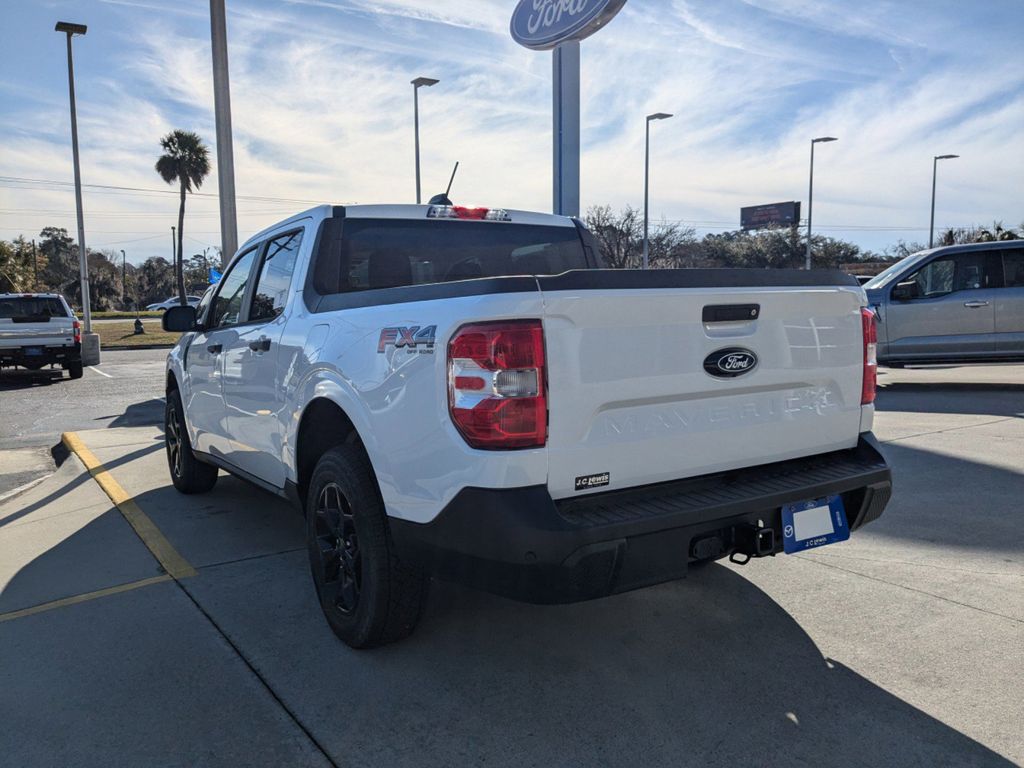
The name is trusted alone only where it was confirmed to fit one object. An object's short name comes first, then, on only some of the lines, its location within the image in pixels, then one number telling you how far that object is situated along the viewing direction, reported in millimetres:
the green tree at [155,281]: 96875
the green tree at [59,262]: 84938
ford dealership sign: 10539
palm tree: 47562
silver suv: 10484
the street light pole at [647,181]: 31906
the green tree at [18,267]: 49031
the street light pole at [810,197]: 35431
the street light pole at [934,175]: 37906
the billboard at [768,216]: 71438
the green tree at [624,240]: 41906
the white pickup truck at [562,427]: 2500
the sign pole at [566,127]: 11266
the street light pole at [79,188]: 20000
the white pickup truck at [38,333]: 15391
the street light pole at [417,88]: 22203
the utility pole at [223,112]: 9445
